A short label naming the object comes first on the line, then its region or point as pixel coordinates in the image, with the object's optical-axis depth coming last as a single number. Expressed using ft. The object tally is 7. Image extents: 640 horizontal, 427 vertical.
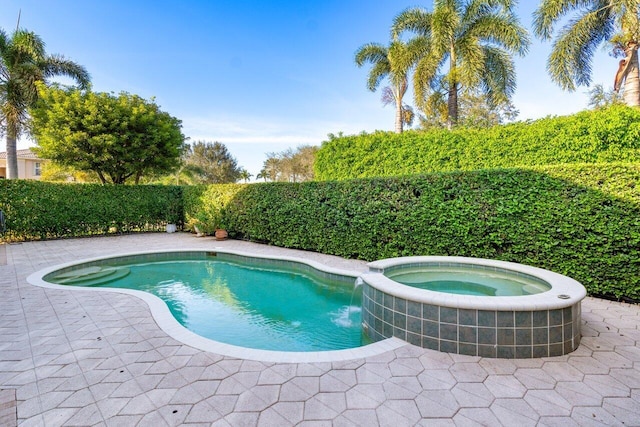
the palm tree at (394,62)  50.24
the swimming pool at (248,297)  14.70
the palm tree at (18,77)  50.26
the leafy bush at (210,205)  43.88
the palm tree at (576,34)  39.60
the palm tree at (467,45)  43.37
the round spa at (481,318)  10.56
